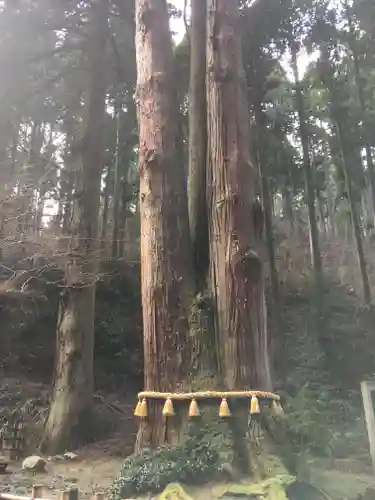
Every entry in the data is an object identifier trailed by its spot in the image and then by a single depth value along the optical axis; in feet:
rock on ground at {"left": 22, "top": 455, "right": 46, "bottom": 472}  17.34
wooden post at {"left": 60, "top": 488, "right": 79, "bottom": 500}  9.37
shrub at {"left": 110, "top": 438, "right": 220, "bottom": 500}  10.55
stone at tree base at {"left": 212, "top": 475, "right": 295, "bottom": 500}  9.78
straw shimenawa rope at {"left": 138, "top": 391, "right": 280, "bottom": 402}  11.70
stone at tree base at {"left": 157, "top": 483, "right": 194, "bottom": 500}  9.89
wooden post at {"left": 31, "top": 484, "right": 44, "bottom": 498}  10.10
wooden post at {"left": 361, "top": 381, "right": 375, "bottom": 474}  11.87
